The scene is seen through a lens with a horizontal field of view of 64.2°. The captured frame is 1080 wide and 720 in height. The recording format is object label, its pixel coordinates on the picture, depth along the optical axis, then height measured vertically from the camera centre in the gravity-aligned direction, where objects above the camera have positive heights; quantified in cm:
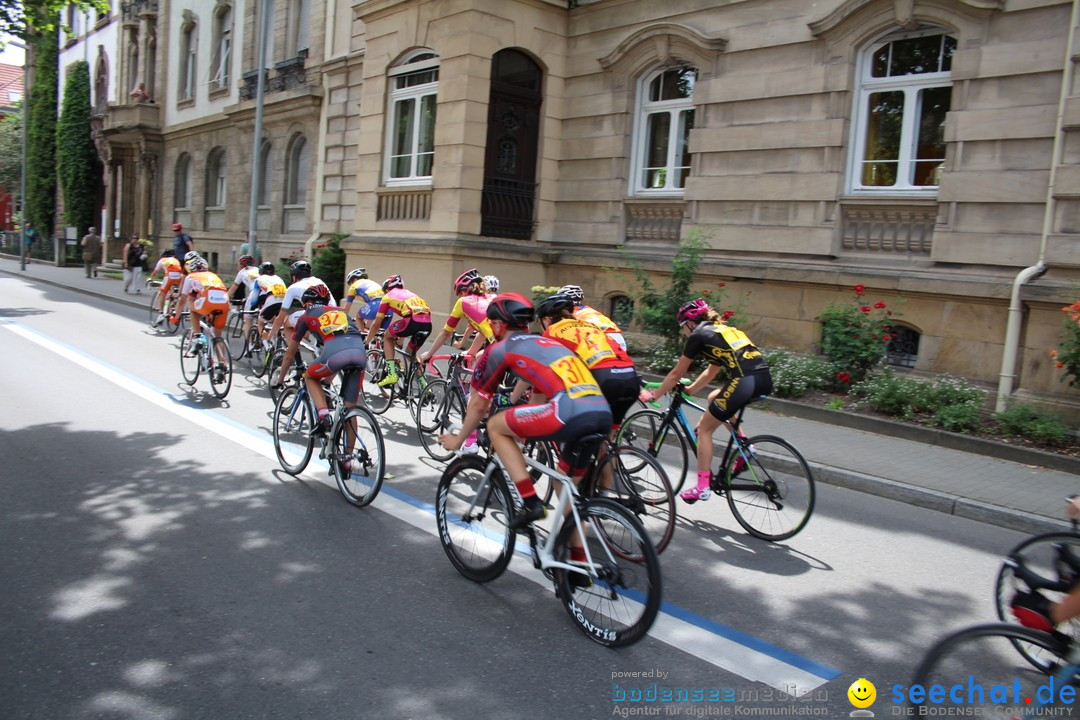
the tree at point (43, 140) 4453 +523
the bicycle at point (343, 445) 654 -143
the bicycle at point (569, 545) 420 -141
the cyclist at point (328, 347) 705 -66
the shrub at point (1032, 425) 911 -105
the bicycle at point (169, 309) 1605 -110
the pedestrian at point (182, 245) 2378 +24
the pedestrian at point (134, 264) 2489 -41
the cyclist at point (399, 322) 1039 -57
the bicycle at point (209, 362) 1070 -134
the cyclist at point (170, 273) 1520 -36
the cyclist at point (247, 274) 1345 -23
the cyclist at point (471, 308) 889 -31
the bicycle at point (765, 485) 624 -134
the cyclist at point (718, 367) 652 -51
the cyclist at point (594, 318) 718 -25
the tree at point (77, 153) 4150 +444
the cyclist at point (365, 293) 1088 -30
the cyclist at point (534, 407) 472 -66
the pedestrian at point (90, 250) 3075 -14
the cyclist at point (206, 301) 1145 -60
